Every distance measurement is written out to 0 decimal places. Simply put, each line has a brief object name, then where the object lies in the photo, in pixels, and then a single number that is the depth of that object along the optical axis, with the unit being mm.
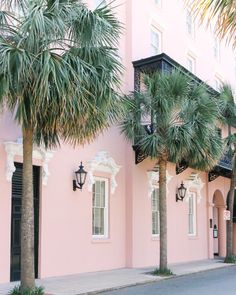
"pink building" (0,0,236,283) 14180
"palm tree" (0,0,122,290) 10016
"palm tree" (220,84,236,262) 22688
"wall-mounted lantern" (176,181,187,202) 21953
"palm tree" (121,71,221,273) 16391
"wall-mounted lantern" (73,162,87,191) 15992
